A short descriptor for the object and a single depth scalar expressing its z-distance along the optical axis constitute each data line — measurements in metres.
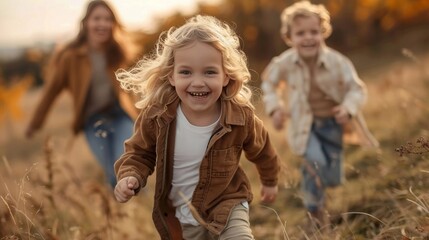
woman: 6.17
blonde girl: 3.22
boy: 5.08
